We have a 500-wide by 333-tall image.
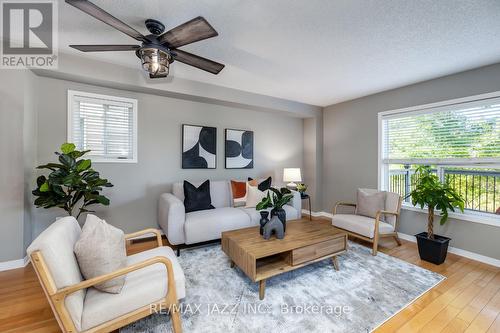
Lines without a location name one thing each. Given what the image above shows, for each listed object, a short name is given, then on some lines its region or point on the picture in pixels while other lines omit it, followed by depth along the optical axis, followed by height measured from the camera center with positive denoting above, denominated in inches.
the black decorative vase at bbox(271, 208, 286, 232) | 94.4 -22.1
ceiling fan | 57.1 +39.3
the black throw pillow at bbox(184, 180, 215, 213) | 126.9 -20.6
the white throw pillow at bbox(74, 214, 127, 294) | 53.6 -24.0
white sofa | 108.9 -30.2
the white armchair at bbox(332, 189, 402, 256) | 112.6 -32.8
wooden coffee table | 77.6 -33.8
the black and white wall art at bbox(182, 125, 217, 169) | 146.6 +12.4
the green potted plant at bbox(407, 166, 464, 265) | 104.2 -19.5
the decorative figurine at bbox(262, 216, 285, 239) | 89.8 -27.4
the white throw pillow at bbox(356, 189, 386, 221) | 127.0 -23.2
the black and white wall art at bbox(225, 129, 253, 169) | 162.7 +12.5
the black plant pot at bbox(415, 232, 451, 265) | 103.2 -41.3
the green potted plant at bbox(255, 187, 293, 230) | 94.3 -17.1
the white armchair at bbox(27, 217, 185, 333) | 45.6 -32.9
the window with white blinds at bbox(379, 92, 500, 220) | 108.6 +11.2
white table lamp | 170.6 -8.2
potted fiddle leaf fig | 92.3 -9.3
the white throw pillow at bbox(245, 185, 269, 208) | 140.6 -21.1
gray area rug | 64.7 -48.8
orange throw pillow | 147.0 -17.2
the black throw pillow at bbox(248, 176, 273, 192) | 148.5 -14.5
